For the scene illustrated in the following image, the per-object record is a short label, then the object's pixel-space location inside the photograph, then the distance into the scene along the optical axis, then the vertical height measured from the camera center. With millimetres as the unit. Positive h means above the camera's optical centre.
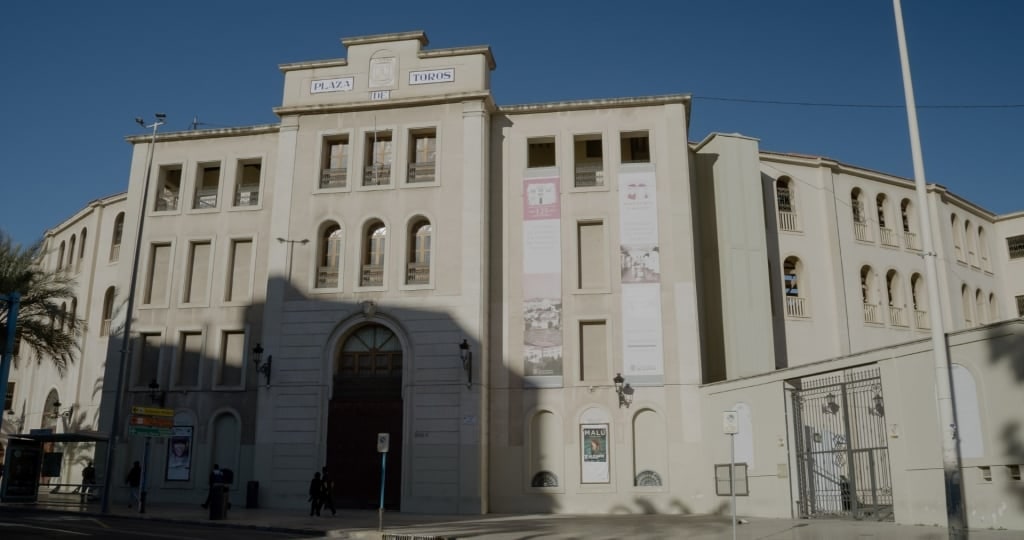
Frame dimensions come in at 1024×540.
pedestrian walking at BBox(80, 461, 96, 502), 32375 -422
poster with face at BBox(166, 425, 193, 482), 29406 +351
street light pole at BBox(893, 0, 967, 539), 15508 +1954
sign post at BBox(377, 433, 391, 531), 21531 +594
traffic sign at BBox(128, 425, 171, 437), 25391 +1003
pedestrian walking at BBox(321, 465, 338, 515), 24766 -696
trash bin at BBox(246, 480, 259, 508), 27031 -869
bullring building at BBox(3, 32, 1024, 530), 26938 +5850
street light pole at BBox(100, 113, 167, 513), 25312 +2809
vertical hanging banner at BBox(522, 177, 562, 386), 27969 +6054
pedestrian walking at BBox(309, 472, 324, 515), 24547 -760
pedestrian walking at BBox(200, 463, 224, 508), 25984 -339
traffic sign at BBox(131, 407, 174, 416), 25656 +1598
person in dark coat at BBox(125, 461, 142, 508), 28997 -466
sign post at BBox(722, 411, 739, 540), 15388 +783
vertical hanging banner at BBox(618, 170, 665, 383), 27391 +6157
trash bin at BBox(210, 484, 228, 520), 23016 -1011
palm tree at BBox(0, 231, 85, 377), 29822 +5827
